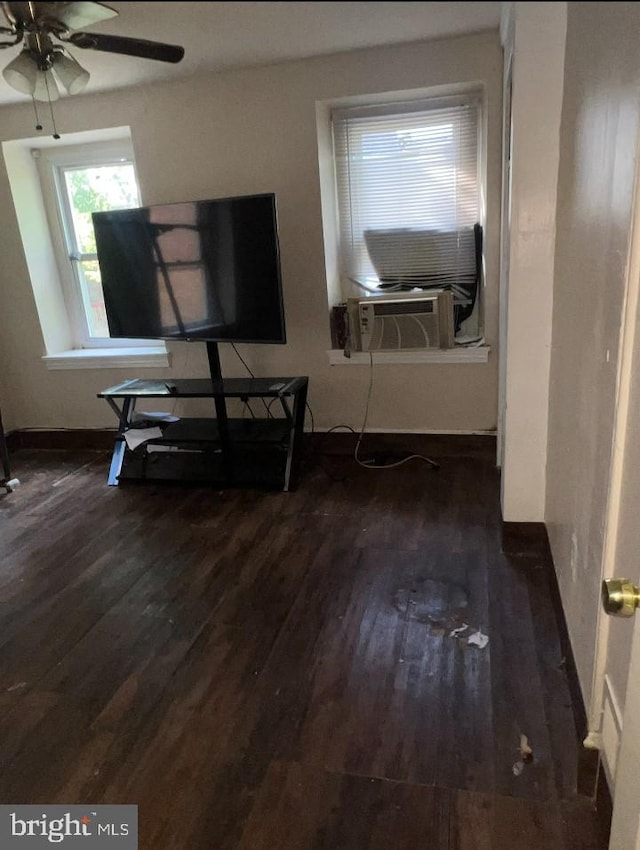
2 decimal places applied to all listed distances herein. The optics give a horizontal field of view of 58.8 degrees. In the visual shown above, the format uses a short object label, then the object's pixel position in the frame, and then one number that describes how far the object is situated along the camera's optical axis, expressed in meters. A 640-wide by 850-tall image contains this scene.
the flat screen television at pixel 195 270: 2.76
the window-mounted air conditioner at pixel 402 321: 3.07
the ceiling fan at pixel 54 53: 0.76
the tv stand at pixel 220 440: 3.06
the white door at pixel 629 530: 0.84
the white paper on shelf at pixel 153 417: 3.30
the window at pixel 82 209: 3.54
